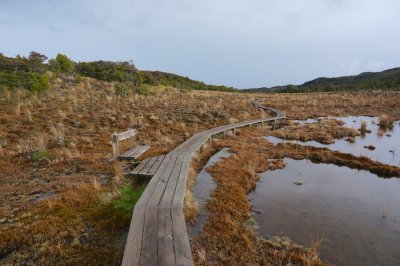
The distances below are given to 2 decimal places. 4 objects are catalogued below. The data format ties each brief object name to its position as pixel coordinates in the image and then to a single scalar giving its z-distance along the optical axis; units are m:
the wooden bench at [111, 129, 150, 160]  9.05
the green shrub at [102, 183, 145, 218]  6.01
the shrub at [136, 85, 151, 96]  34.50
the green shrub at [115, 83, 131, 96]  31.65
